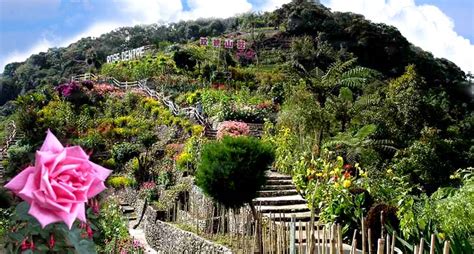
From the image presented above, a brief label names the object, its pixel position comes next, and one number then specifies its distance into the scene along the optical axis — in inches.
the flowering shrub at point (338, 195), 333.7
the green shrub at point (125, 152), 805.2
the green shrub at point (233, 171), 323.3
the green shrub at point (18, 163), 88.0
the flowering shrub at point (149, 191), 638.5
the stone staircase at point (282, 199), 430.3
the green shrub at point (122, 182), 757.3
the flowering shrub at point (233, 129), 700.0
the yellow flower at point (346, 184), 332.5
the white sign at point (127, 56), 1755.7
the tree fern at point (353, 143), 582.9
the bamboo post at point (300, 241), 243.4
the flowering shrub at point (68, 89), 1138.0
